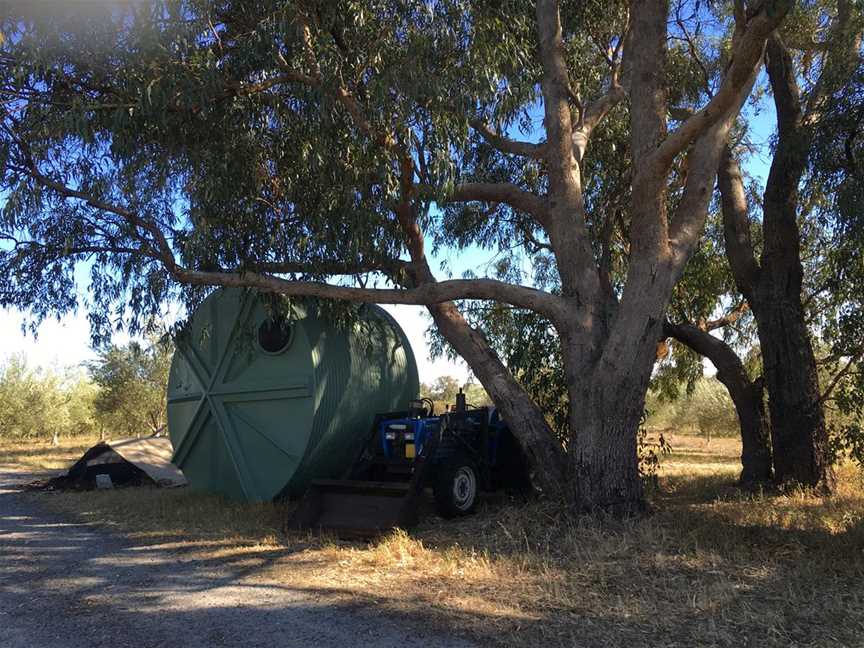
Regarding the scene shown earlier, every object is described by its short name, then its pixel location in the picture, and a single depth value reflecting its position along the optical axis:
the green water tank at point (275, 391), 10.66
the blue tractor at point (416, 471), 9.20
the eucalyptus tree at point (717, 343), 11.80
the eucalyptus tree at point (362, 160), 8.94
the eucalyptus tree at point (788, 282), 10.87
